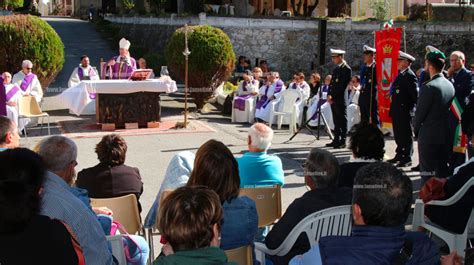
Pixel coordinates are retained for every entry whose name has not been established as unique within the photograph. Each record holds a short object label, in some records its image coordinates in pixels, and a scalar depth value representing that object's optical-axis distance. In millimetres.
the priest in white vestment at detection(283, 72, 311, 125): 12758
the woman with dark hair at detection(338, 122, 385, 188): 5133
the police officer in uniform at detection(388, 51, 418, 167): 9000
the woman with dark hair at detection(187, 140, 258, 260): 3605
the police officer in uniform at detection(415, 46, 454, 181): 7023
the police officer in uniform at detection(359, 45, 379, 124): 9930
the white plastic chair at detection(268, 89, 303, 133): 12411
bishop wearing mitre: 13977
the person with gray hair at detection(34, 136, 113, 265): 3127
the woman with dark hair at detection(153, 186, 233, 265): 2529
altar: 11828
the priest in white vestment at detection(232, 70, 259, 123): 13492
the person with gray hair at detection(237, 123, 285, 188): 4934
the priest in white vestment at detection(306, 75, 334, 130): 12353
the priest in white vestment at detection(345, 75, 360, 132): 11914
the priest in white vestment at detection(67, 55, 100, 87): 15094
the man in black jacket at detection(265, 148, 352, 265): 3775
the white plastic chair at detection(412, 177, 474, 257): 4539
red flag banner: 8984
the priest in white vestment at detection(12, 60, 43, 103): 12211
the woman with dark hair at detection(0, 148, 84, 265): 2568
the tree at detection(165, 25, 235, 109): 14219
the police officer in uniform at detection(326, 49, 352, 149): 10539
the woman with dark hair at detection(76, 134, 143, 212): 4750
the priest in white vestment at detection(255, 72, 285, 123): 13102
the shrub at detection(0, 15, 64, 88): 13578
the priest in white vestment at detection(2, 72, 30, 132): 10695
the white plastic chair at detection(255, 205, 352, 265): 3697
